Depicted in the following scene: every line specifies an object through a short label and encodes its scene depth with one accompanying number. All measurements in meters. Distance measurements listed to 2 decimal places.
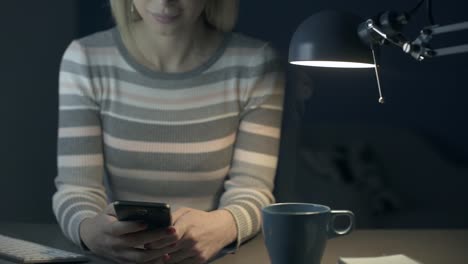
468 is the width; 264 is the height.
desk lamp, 1.41
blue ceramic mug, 1.41
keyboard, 1.53
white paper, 1.46
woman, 1.85
